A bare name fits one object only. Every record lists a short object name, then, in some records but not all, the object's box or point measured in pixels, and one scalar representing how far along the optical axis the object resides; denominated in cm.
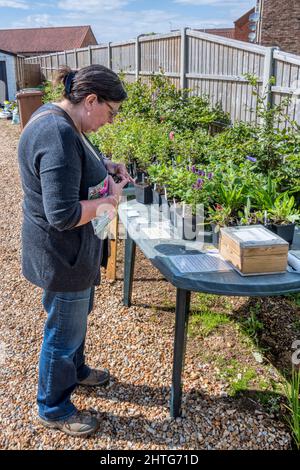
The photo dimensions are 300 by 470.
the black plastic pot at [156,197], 307
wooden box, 204
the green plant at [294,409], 224
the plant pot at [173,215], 270
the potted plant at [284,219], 244
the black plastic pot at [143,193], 315
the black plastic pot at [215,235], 241
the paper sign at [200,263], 215
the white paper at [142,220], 282
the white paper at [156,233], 258
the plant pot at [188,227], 250
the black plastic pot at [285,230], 243
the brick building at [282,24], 1695
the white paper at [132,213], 296
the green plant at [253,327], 323
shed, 2256
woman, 177
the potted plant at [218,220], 243
